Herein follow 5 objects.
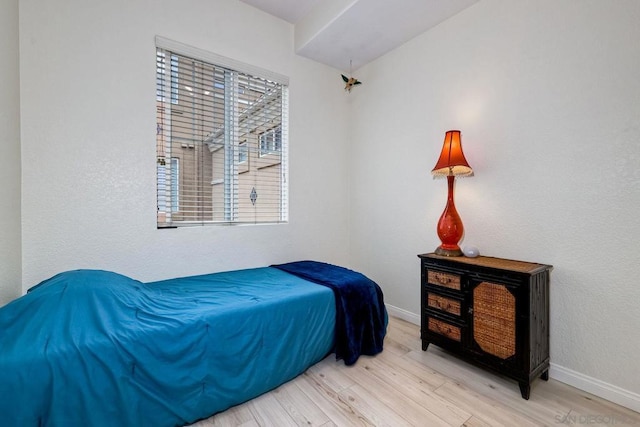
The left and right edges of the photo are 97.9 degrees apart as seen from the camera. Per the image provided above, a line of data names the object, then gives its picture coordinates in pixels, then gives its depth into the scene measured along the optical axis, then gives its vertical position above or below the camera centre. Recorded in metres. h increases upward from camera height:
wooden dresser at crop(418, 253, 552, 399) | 1.65 -0.66
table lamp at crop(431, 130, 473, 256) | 2.10 +0.22
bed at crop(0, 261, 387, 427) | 1.11 -0.66
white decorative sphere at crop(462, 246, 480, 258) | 2.07 -0.29
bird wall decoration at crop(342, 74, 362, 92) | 3.02 +1.44
